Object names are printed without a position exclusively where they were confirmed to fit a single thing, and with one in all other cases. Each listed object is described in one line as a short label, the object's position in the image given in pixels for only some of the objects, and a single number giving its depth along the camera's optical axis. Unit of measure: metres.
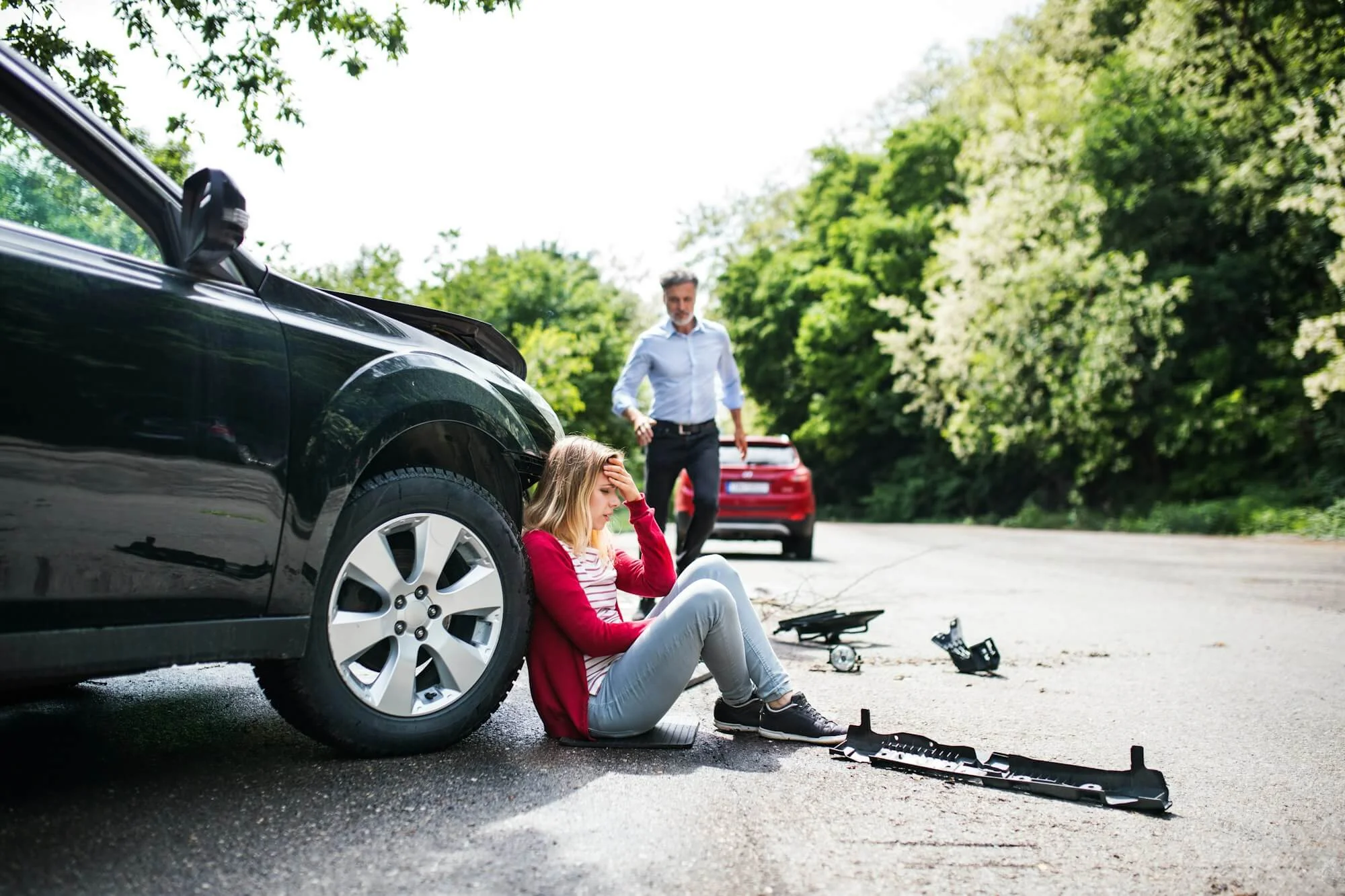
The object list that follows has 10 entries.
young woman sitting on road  4.18
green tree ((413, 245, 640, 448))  47.41
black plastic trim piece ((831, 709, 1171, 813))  3.65
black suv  2.95
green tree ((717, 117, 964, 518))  41.84
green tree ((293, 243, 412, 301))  21.89
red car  15.99
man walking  7.78
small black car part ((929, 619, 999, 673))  6.12
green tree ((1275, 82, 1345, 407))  21.17
